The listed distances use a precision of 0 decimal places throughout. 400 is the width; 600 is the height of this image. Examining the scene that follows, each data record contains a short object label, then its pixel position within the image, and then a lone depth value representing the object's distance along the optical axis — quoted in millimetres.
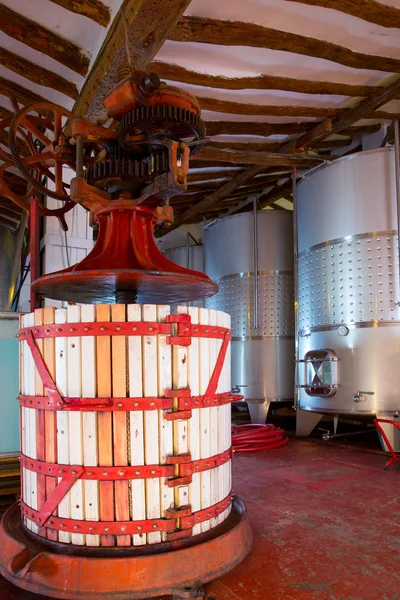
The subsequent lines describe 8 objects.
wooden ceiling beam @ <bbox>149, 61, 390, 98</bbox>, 5254
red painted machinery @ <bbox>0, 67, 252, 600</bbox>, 2316
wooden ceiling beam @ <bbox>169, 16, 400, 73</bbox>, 4504
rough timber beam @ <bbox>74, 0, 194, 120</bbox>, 3549
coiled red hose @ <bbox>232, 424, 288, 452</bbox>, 5491
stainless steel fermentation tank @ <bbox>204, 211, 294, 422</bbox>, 7168
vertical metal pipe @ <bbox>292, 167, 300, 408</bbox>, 6410
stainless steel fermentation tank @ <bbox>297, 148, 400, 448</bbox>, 5340
